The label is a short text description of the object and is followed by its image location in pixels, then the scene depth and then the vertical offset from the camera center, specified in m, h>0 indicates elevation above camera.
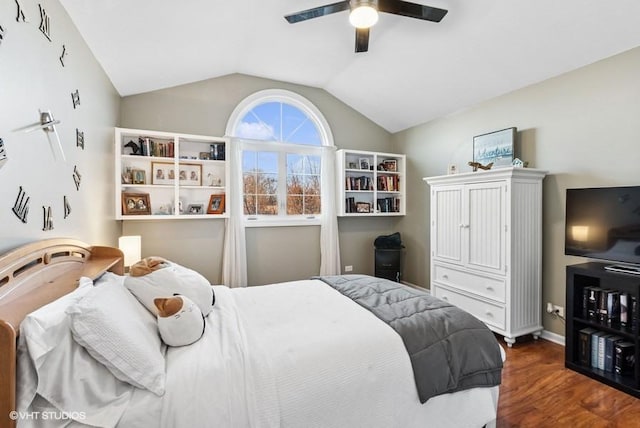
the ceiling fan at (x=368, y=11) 2.01 +1.34
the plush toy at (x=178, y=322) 1.40 -0.52
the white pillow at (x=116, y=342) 1.09 -0.49
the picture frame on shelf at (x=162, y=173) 3.34 +0.41
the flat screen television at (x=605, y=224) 2.20 -0.14
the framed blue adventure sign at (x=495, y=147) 3.17 +0.65
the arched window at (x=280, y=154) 3.90 +0.72
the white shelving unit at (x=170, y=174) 3.16 +0.40
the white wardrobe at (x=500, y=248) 2.78 -0.39
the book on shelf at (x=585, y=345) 2.36 -1.07
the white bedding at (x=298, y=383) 1.12 -0.69
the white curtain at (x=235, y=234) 3.59 -0.29
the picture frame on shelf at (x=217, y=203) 3.59 +0.08
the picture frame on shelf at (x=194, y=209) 3.50 +0.01
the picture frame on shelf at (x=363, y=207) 4.33 +0.02
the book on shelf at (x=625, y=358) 2.17 -1.07
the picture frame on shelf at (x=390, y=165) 4.54 +0.64
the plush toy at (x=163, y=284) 1.61 -0.41
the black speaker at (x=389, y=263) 4.22 -0.75
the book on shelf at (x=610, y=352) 2.23 -1.06
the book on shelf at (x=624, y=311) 2.18 -0.74
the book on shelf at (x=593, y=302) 2.35 -0.74
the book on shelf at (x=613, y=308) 2.24 -0.74
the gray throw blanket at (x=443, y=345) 1.46 -0.69
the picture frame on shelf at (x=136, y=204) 3.16 +0.07
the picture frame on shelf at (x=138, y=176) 3.21 +0.36
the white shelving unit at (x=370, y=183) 4.21 +0.36
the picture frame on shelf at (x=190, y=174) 3.45 +0.41
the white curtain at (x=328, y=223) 4.14 -0.19
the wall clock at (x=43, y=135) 1.39 +0.39
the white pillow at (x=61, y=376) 0.92 -0.54
